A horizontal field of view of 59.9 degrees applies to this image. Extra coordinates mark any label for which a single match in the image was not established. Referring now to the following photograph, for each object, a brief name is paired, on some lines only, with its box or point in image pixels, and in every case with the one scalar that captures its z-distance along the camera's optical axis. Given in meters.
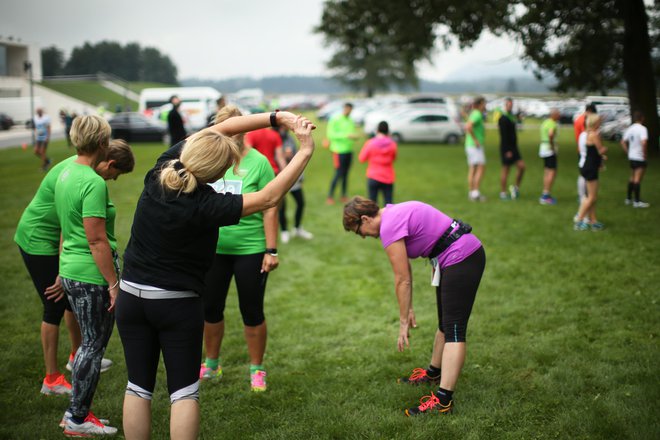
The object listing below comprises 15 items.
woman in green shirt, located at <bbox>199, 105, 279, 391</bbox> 4.22
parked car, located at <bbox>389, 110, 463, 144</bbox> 27.38
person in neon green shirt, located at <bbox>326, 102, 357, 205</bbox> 12.20
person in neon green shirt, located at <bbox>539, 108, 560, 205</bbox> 11.40
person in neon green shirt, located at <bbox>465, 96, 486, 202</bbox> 11.86
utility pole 27.22
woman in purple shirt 3.85
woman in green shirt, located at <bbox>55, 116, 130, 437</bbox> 3.47
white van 34.81
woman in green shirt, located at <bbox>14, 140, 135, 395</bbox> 3.85
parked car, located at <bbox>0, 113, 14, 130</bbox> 37.67
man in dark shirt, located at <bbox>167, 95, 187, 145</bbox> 12.44
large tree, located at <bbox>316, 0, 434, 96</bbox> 20.78
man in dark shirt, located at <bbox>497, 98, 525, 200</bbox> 12.01
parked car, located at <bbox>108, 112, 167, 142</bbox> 27.98
